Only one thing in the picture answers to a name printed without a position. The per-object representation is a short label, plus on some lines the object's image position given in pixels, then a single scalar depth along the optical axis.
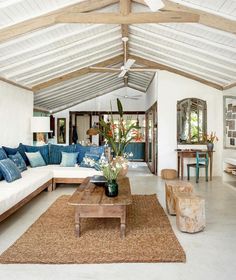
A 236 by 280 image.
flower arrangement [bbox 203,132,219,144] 8.47
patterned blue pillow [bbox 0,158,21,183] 4.88
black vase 3.80
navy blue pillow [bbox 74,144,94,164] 7.28
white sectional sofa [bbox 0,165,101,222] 3.99
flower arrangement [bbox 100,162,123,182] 3.83
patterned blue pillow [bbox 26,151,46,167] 6.86
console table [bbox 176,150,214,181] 8.08
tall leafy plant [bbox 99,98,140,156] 4.97
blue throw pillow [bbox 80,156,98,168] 4.06
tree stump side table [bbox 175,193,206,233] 3.78
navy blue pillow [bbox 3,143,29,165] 6.03
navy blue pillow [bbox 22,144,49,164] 7.14
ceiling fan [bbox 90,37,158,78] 6.25
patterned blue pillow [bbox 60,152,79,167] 7.01
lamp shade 7.77
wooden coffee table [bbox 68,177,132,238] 3.54
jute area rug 3.01
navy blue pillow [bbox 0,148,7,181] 5.32
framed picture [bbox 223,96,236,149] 7.83
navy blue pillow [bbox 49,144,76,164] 7.40
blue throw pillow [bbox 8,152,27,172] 5.87
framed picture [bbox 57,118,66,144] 14.27
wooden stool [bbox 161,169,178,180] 8.16
